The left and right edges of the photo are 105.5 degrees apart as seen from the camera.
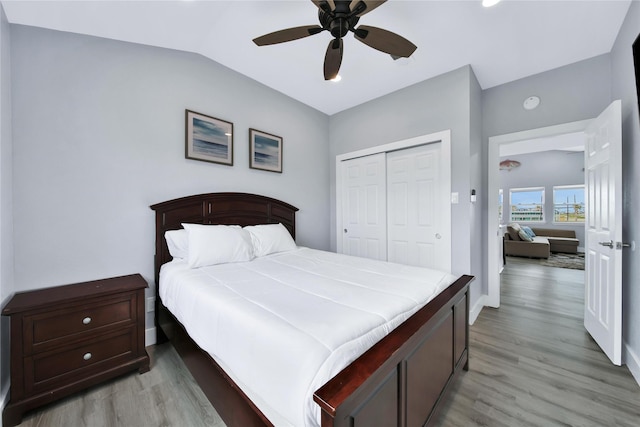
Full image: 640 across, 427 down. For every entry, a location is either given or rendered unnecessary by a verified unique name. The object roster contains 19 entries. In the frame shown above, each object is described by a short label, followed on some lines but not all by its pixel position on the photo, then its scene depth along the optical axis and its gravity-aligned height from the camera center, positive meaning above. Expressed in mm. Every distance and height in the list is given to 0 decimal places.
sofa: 5895 -755
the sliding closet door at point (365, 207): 3512 +92
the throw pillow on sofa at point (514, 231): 6180 -456
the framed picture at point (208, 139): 2564 +821
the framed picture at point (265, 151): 3111 +827
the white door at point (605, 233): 1939 -174
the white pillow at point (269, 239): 2699 -304
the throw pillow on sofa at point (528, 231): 6443 -480
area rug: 5188 -1104
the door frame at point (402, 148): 2844 +875
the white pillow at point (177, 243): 2295 -286
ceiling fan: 1516 +1271
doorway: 3158 -65
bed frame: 775 -724
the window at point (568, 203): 7129 +299
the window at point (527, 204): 7723 +298
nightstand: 1479 -860
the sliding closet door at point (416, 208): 2947 +67
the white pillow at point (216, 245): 2137 -302
